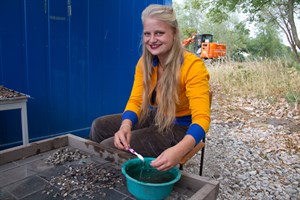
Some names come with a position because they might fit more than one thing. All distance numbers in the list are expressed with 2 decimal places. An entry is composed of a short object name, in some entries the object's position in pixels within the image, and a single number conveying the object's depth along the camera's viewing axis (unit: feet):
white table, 6.43
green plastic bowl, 3.62
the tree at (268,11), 24.66
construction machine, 48.32
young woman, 4.91
